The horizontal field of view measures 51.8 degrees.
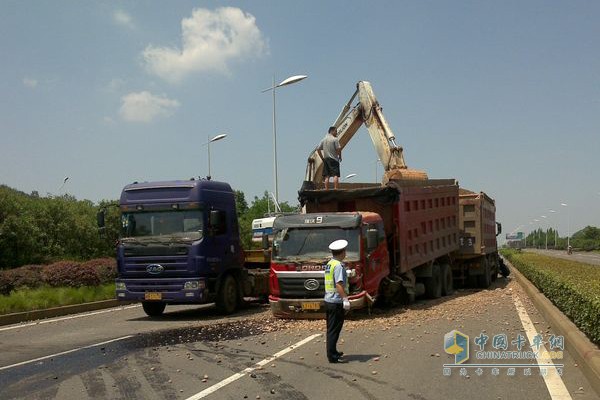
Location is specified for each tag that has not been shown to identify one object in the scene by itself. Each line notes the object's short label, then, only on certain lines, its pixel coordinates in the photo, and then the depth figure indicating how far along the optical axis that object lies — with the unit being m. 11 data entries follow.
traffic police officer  8.38
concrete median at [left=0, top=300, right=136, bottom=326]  14.66
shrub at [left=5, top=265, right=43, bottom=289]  17.25
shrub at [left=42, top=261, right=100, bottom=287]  18.30
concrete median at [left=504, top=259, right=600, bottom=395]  6.81
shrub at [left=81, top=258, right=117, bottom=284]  19.72
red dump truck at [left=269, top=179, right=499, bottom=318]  12.12
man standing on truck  15.09
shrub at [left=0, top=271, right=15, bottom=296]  16.86
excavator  18.24
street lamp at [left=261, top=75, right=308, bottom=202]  28.83
